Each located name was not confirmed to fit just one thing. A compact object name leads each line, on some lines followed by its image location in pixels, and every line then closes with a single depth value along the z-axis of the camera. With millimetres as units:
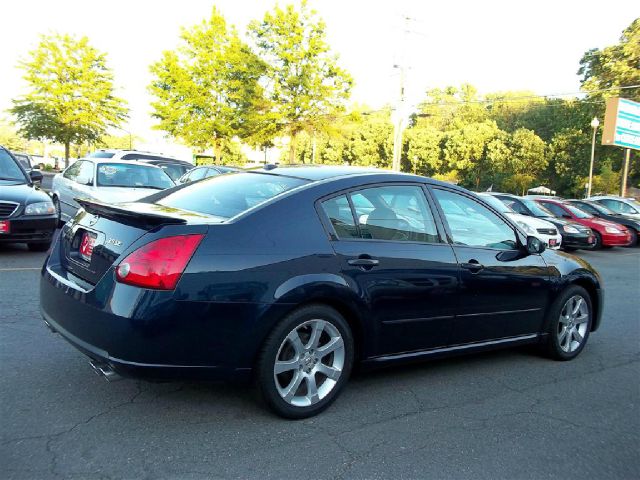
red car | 15984
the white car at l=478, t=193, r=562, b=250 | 12836
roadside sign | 29000
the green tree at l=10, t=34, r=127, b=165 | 37531
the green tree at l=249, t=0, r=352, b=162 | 36500
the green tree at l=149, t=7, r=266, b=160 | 38062
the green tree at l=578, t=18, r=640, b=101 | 40281
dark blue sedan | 2969
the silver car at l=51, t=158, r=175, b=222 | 9906
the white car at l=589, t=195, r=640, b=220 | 18812
